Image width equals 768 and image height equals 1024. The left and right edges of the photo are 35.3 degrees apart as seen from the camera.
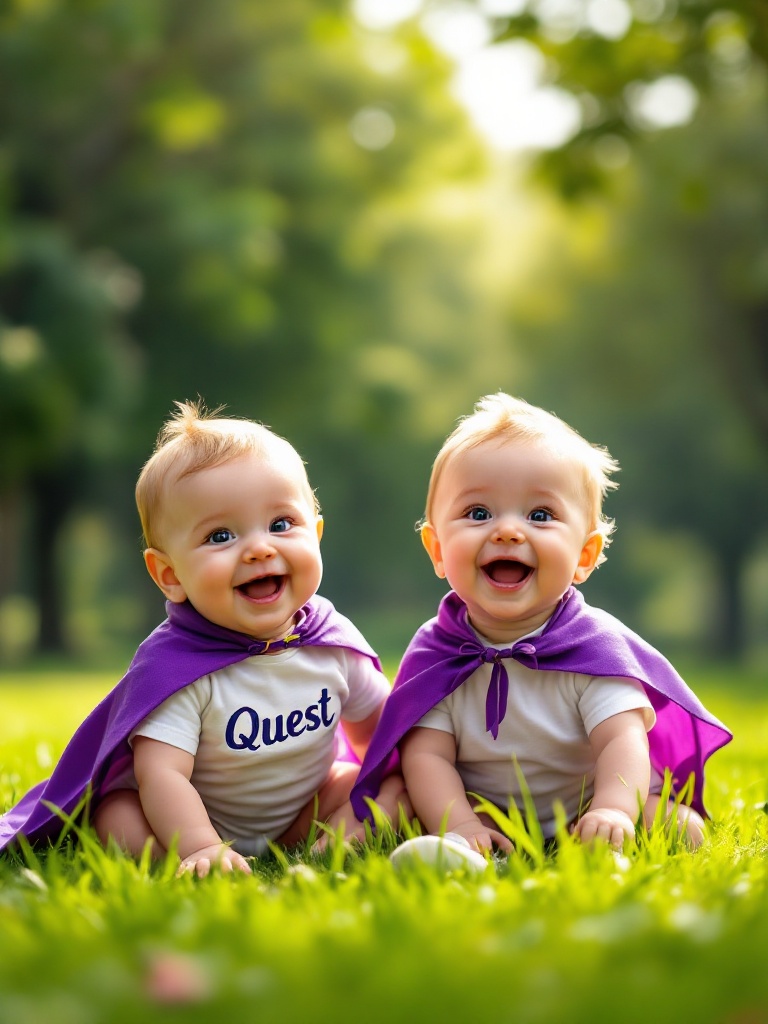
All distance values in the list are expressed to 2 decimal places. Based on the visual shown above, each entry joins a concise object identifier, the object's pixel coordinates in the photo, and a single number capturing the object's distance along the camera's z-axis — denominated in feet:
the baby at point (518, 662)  9.61
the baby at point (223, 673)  9.43
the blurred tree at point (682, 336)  54.75
